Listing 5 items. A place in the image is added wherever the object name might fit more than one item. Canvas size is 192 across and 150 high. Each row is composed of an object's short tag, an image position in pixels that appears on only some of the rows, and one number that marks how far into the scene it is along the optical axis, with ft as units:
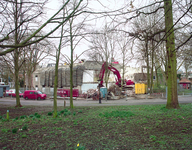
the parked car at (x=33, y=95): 111.22
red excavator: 106.75
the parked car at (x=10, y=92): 137.52
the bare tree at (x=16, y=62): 54.70
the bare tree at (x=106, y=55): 102.58
